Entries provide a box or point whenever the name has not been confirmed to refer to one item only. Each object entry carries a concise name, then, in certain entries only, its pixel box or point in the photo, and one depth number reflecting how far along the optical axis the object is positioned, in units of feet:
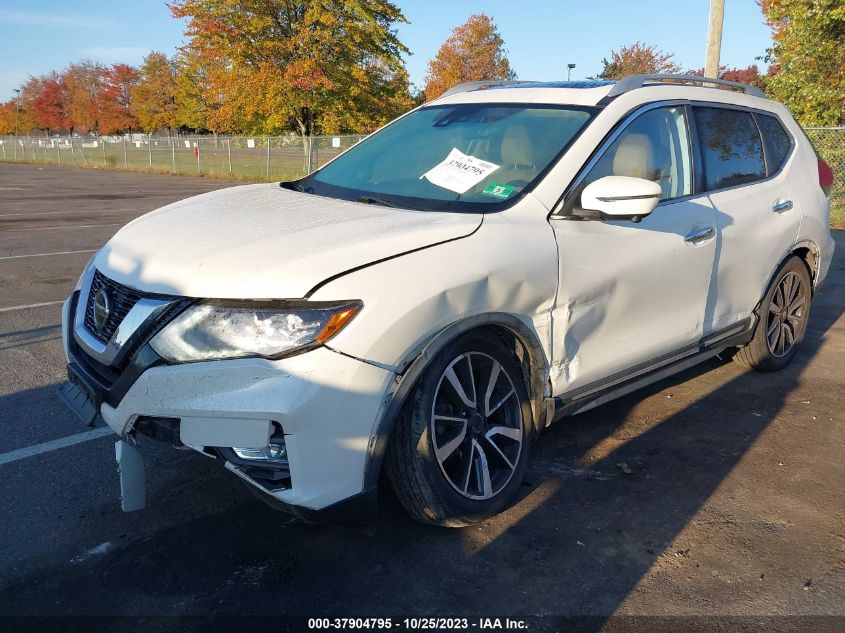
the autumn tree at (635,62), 145.79
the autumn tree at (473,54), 141.59
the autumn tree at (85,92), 231.50
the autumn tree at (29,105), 272.19
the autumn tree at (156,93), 199.93
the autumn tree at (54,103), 259.19
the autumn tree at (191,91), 152.65
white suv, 8.00
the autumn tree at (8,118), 299.38
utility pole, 36.19
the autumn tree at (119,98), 218.38
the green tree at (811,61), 45.28
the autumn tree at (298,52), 92.48
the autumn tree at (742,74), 164.53
